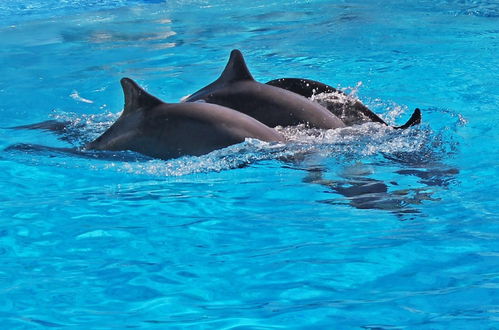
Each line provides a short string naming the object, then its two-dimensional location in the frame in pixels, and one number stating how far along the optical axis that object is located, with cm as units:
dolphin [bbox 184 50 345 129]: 1138
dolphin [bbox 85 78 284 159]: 1020
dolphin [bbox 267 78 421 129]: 1217
